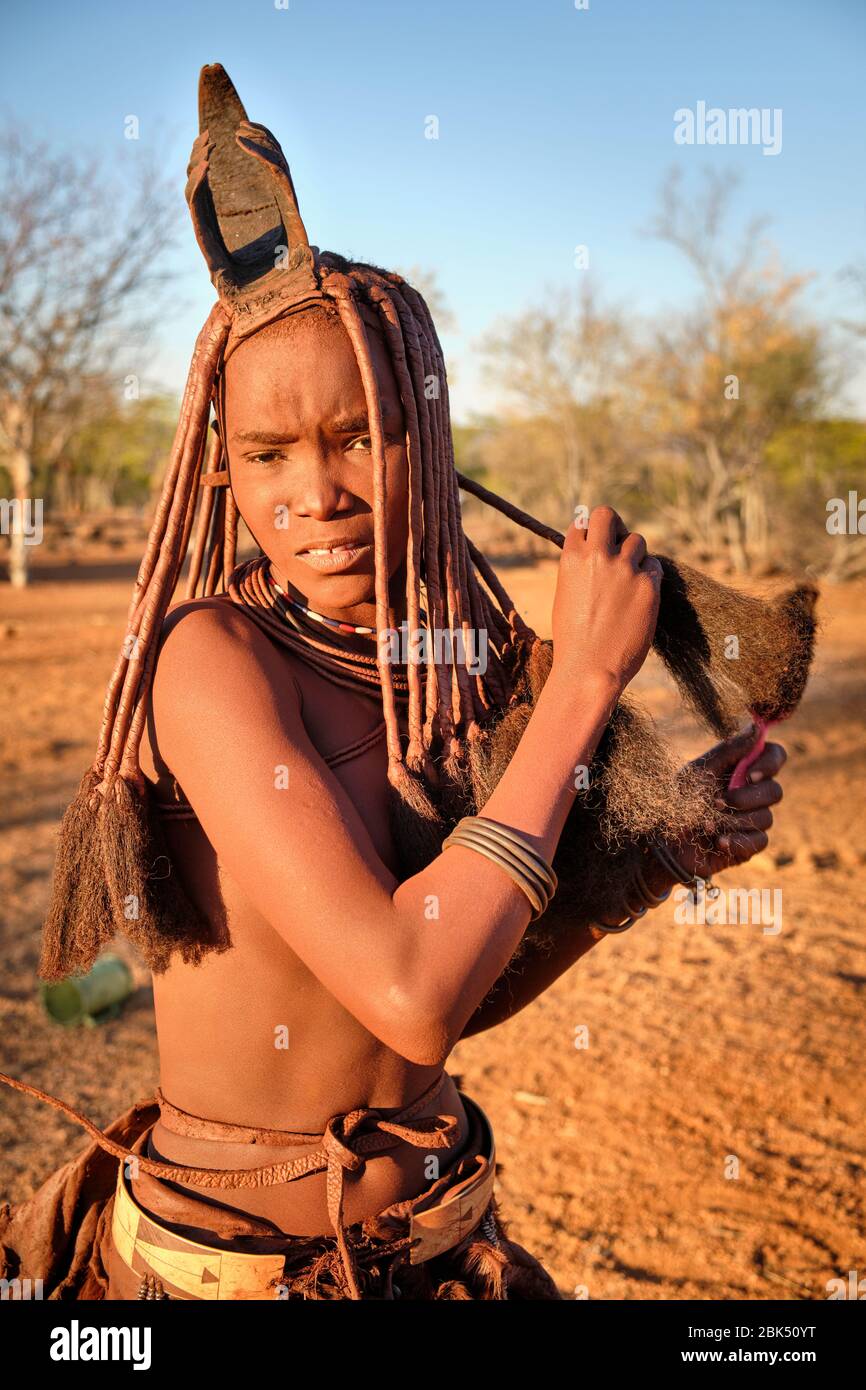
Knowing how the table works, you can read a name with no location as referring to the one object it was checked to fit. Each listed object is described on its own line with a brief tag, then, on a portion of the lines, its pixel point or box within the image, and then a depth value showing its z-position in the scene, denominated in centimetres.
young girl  148
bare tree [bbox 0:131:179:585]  1911
